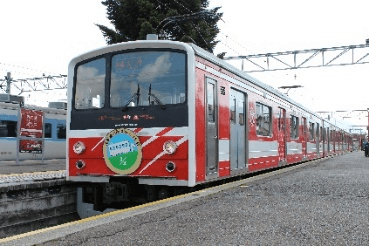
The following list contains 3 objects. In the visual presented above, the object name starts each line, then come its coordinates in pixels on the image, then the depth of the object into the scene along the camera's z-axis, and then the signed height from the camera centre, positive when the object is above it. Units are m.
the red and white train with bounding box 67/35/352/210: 6.74 +0.29
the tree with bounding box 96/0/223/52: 27.17 +7.44
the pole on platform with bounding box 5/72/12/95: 34.22 +4.58
